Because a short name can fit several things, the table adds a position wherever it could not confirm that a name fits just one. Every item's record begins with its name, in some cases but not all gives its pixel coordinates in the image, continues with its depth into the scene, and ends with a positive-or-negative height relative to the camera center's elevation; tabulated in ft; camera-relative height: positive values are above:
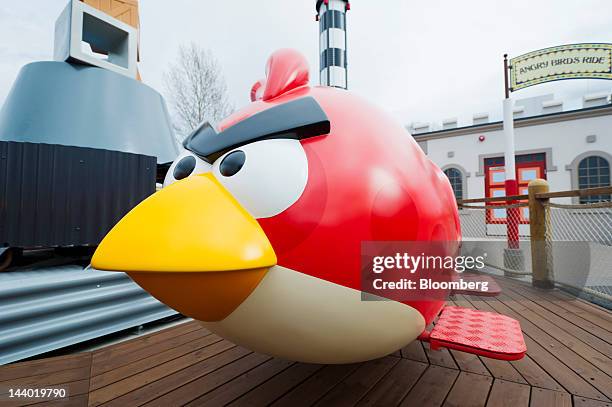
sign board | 19.75 +9.41
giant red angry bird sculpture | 2.81 -0.11
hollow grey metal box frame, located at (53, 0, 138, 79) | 11.62 +7.14
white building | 26.40 +6.07
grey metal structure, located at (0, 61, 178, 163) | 10.77 +3.69
